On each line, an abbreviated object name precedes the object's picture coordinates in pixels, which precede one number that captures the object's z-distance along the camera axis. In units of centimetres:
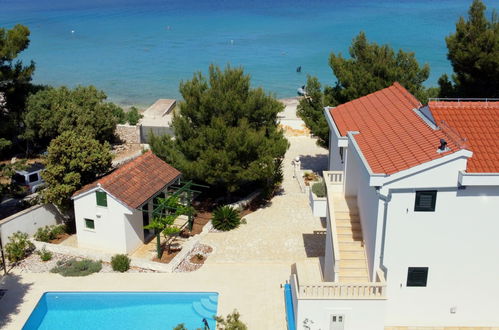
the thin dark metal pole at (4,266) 2553
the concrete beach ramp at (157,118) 4602
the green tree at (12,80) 3697
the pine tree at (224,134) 2964
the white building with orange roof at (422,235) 1788
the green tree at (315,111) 3509
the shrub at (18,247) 2639
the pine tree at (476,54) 3126
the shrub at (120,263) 2536
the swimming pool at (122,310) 2206
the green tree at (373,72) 3422
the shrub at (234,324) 1505
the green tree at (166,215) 2630
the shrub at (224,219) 2956
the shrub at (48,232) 2855
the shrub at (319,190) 2483
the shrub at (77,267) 2520
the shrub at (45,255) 2661
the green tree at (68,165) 2795
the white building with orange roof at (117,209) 2662
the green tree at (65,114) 4031
